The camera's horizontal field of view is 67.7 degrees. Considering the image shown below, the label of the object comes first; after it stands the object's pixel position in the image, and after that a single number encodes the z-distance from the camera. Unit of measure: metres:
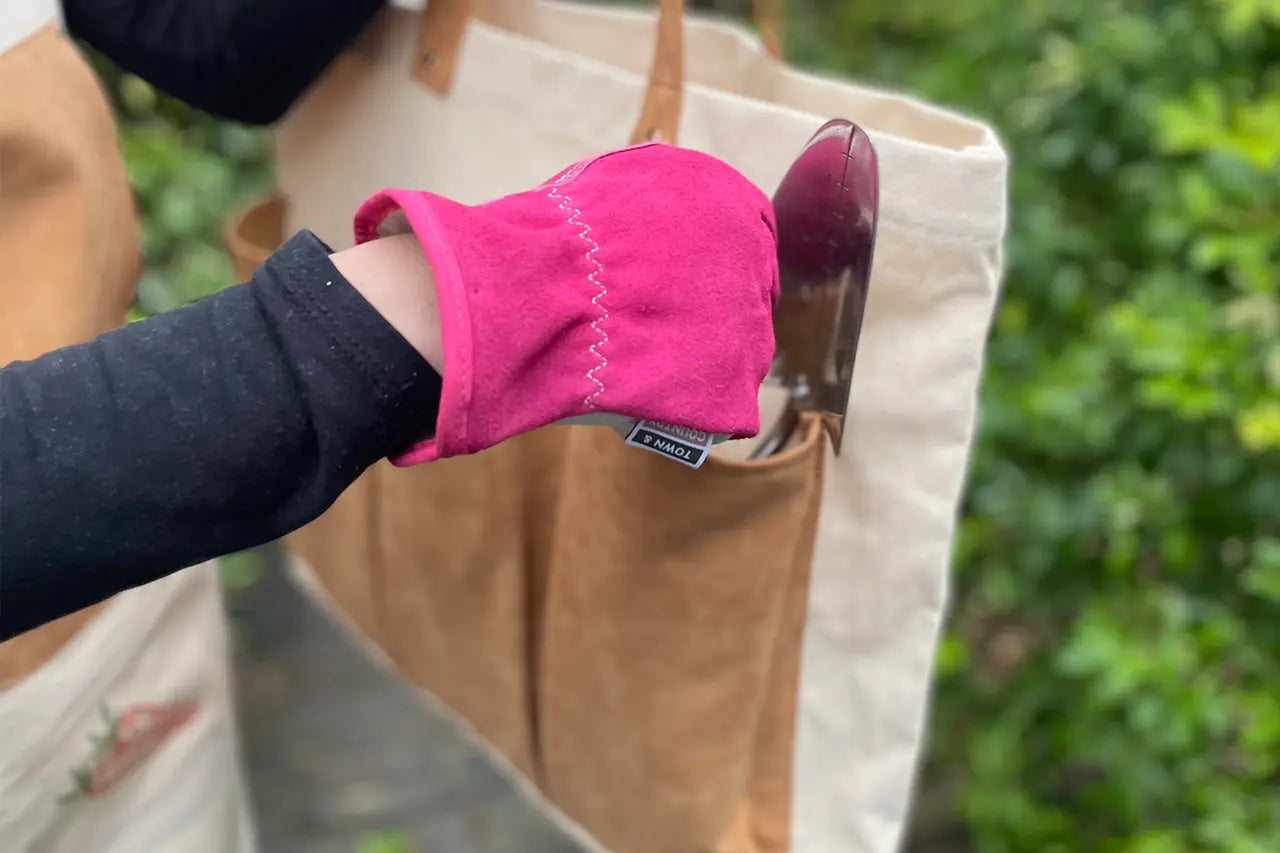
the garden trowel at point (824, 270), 0.42
